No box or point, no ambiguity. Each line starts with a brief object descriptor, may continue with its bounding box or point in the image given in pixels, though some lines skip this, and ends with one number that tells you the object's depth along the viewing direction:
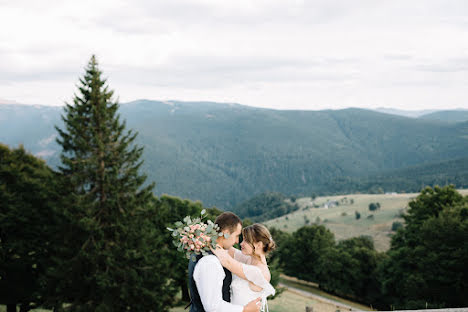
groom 4.46
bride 4.89
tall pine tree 21.12
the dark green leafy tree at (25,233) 22.61
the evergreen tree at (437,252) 30.17
